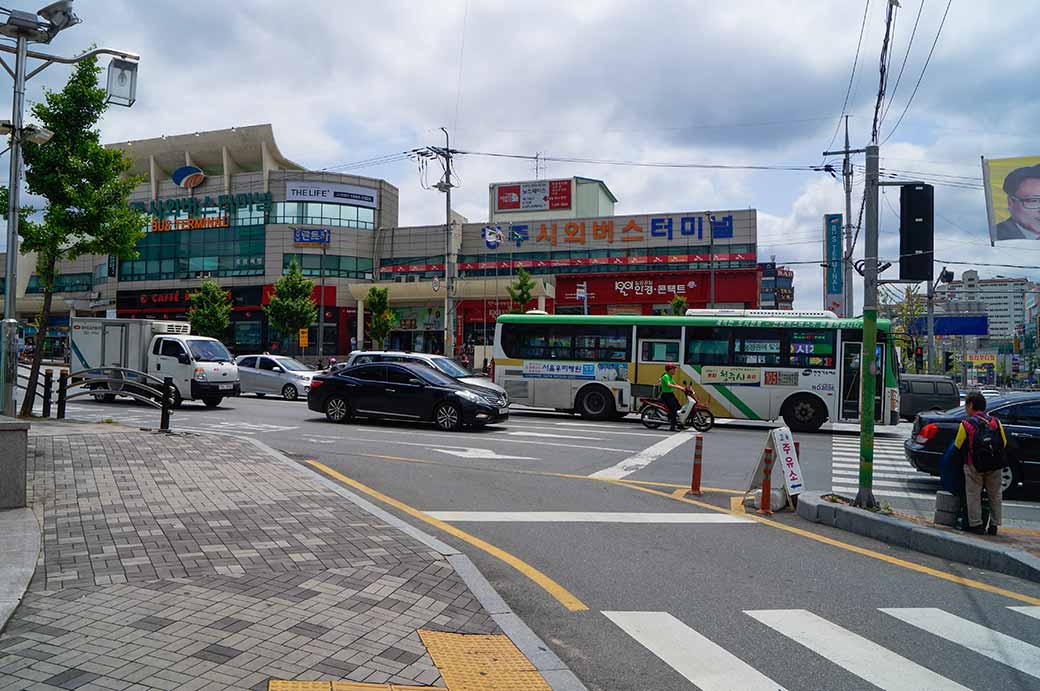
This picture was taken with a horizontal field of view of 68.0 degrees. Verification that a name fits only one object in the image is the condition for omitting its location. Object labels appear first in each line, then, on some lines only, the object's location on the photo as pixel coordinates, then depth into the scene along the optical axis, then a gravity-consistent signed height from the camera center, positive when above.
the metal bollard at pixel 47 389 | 16.33 -0.90
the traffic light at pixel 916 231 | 9.23 +1.60
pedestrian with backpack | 8.12 -1.04
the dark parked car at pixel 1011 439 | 11.19 -1.12
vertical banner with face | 21.52 +4.74
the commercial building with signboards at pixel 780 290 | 115.13 +11.74
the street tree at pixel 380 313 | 49.56 +2.60
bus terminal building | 53.72 +7.61
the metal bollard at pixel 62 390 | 16.52 -0.92
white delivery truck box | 22.36 -0.17
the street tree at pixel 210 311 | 51.56 +2.60
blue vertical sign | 45.47 +5.68
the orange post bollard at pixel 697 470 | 10.60 -1.53
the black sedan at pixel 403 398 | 17.55 -1.03
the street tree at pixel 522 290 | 46.16 +3.95
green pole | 8.98 +0.23
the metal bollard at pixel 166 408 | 14.17 -1.09
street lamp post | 11.84 +4.33
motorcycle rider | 19.53 -1.02
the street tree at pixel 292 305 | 47.34 +2.83
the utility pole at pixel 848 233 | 31.56 +5.65
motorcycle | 19.84 -1.47
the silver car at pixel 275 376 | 27.75 -0.91
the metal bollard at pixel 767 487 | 9.65 -1.60
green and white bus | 20.20 -0.10
